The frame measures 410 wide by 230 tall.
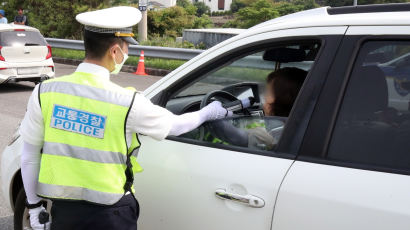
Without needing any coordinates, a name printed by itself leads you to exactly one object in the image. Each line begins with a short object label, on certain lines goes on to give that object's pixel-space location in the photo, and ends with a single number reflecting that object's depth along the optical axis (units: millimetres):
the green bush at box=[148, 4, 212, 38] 24141
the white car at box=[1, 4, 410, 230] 1757
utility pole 17000
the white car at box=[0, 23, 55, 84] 10141
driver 2314
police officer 1931
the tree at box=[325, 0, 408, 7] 50031
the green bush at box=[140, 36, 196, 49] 15703
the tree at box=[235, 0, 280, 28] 40156
